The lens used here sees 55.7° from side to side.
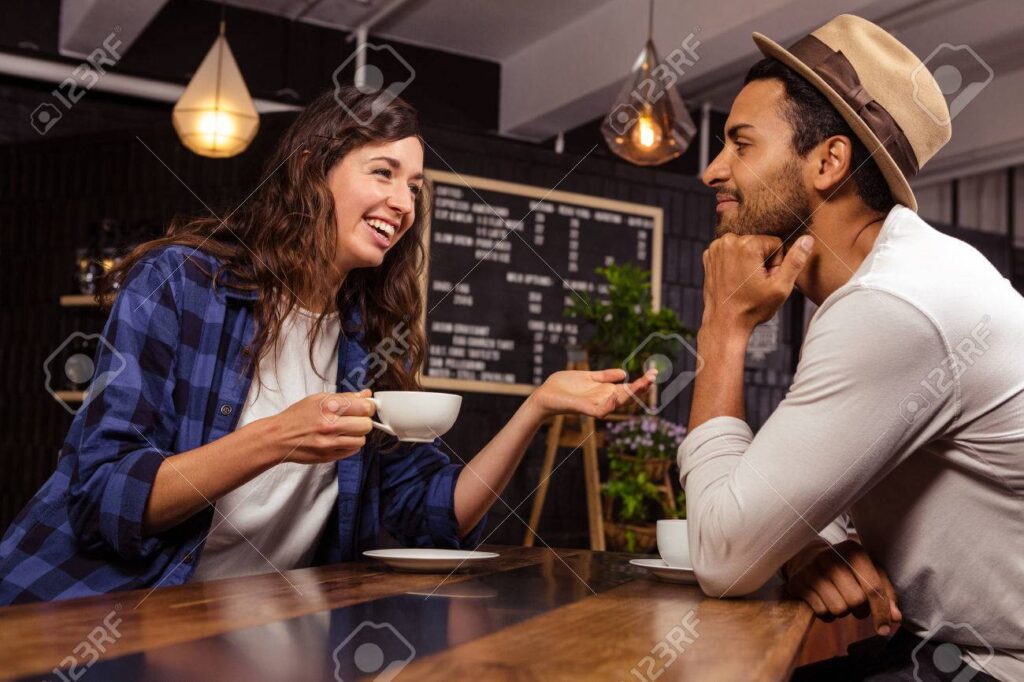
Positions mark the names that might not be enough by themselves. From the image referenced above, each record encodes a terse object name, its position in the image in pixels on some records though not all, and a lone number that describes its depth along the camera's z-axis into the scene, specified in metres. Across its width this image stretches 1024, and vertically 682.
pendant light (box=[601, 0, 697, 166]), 4.23
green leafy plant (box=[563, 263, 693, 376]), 4.39
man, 1.17
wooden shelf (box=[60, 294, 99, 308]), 4.72
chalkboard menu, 4.86
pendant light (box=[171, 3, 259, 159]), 4.12
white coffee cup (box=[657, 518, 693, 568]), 1.47
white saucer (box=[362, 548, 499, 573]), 1.33
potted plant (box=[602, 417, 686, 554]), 4.14
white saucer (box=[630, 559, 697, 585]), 1.40
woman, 1.35
